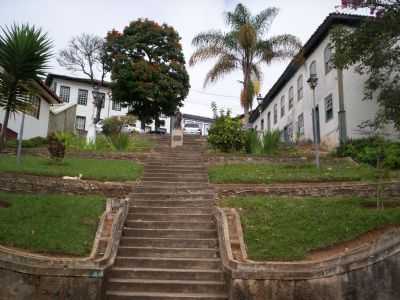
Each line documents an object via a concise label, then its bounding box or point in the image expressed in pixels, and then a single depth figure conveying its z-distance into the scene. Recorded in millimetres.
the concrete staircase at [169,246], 7609
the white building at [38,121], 22078
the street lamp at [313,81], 15375
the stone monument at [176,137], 21833
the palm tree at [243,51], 22031
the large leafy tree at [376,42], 9438
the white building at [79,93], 46281
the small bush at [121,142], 19016
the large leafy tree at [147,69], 29812
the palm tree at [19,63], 8711
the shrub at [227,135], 18031
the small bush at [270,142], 18062
